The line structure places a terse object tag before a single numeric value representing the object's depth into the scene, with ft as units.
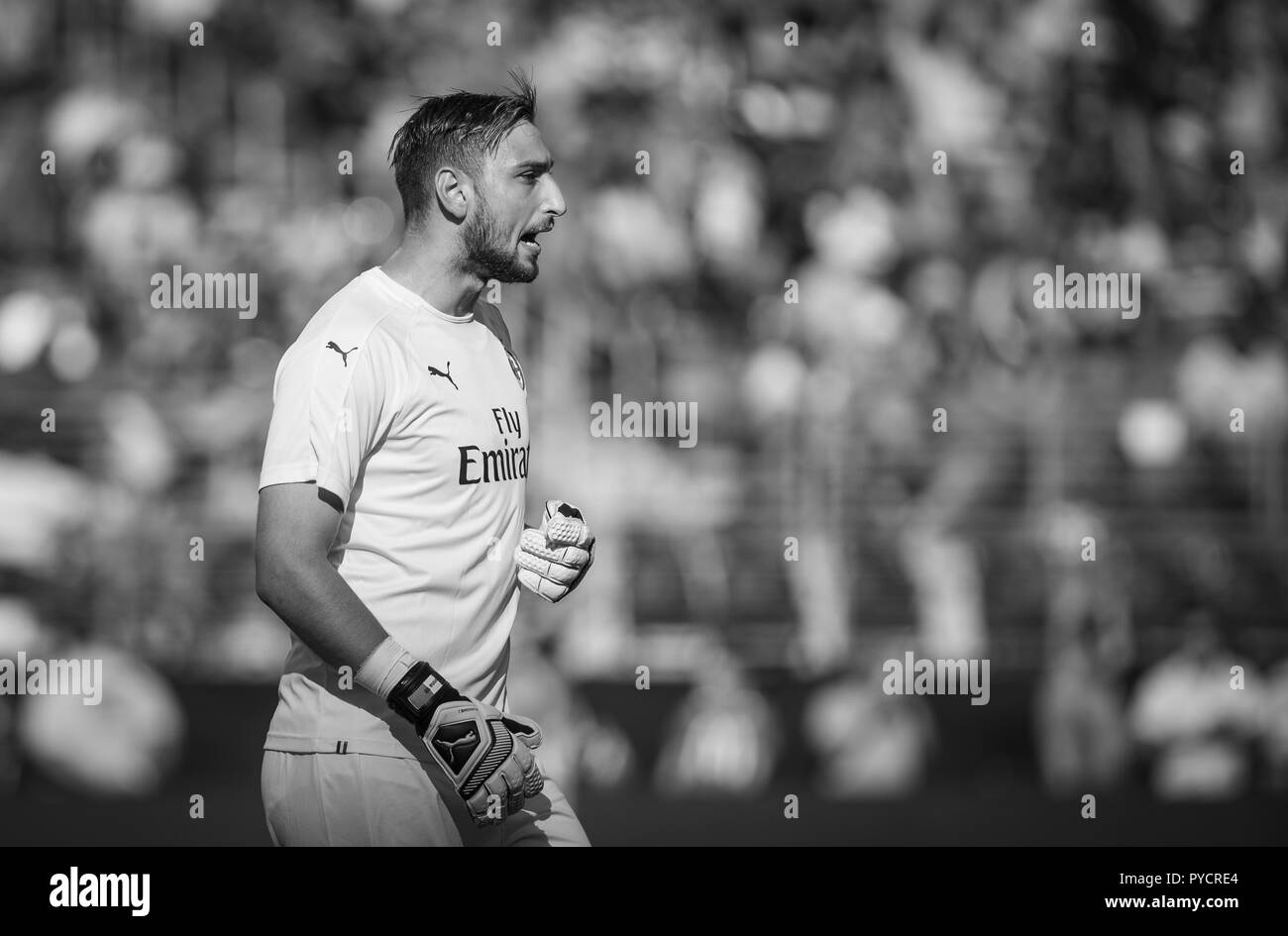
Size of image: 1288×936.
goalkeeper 15.67
